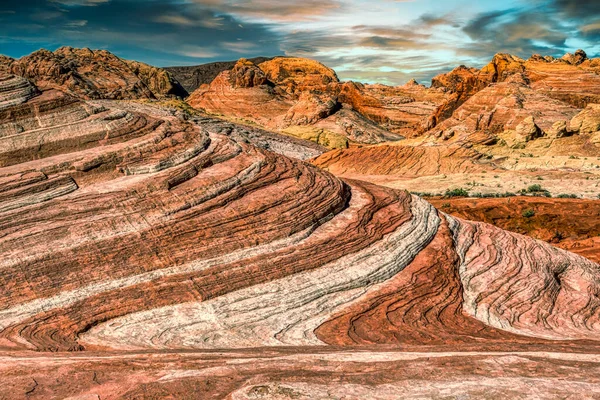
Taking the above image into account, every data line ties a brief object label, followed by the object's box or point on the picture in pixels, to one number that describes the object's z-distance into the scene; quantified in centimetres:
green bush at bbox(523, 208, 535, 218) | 3355
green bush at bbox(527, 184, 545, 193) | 4141
